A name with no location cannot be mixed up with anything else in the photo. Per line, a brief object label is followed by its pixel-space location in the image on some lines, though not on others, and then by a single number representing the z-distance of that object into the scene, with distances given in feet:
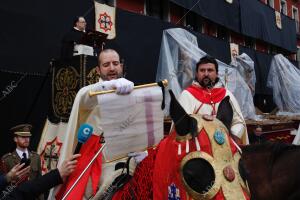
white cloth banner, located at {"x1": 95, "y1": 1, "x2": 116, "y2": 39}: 28.55
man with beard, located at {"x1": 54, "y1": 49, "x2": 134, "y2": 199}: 9.85
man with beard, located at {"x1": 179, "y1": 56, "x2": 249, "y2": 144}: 13.71
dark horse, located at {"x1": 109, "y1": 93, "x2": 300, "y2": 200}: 7.68
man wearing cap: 18.31
